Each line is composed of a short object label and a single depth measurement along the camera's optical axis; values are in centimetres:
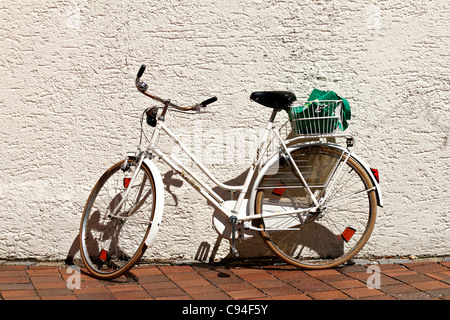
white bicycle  454
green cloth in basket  449
